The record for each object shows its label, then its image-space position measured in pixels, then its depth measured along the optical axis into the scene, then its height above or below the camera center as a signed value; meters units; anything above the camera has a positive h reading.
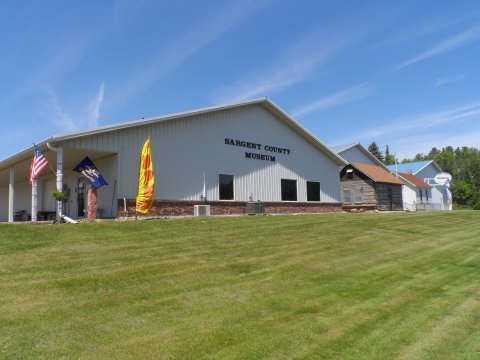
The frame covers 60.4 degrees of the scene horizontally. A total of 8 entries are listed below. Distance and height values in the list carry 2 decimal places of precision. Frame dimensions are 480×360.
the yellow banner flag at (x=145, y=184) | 15.96 +0.80
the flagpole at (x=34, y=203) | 16.00 +0.14
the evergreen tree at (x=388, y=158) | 94.57 +9.98
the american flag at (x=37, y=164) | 15.48 +1.59
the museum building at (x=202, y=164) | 16.88 +2.03
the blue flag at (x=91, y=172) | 15.65 +1.27
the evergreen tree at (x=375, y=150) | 88.56 +10.81
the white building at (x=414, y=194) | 44.53 +0.62
